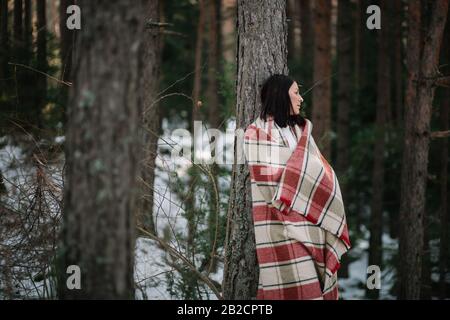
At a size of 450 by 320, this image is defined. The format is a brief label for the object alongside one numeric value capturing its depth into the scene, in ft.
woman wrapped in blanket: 13.12
